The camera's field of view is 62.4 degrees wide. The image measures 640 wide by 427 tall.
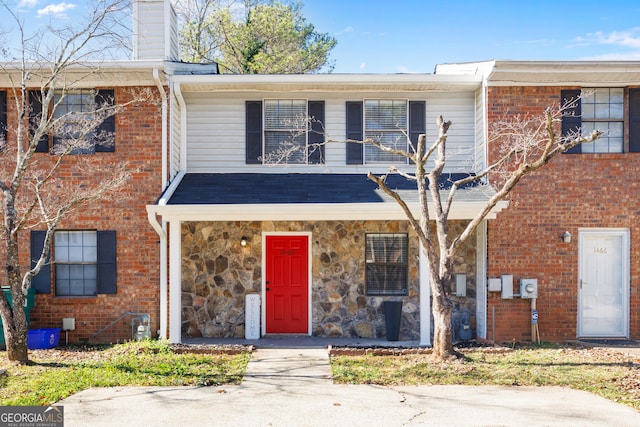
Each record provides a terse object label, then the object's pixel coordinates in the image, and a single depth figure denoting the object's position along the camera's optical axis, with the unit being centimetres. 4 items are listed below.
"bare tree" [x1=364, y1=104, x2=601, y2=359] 782
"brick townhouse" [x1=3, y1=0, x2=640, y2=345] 959
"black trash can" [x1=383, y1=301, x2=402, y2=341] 990
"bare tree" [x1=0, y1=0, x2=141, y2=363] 875
